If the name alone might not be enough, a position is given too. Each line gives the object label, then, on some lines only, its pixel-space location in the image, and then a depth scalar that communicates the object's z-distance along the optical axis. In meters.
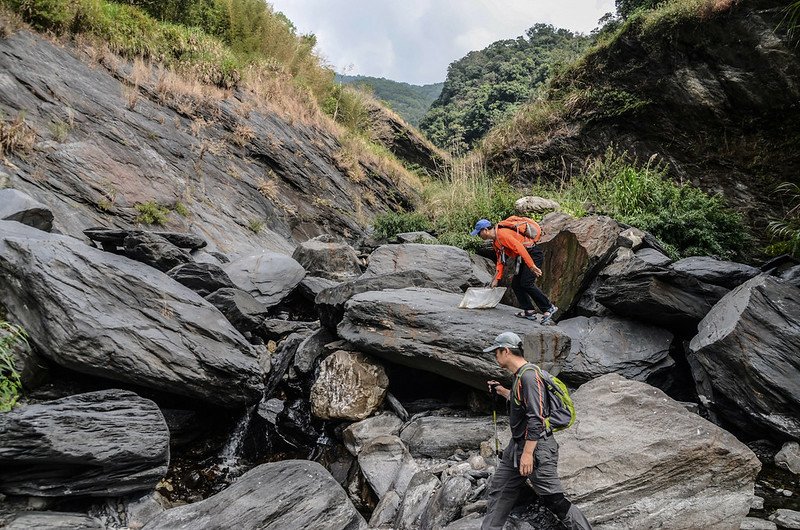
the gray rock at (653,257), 6.84
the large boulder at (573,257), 7.09
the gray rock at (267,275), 8.03
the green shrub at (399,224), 12.53
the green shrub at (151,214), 8.70
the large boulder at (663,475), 3.77
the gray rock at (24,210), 5.93
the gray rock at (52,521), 3.58
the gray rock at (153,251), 6.55
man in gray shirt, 3.36
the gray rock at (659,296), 6.31
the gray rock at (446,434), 5.27
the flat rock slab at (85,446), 3.78
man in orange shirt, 5.66
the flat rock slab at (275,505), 3.93
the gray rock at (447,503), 4.04
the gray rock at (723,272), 6.86
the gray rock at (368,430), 5.52
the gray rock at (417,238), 11.05
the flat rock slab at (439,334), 5.51
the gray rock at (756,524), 3.67
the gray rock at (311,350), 6.65
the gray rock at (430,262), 8.12
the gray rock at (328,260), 9.63
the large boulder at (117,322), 4.64
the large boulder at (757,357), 4.96
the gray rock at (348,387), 5.89
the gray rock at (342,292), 6.83
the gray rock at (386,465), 4.88
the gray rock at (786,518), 3.75
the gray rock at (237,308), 6.71
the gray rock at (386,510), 4.43
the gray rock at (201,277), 6.84
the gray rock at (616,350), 6.19
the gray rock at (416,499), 4.27
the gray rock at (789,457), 4.59
